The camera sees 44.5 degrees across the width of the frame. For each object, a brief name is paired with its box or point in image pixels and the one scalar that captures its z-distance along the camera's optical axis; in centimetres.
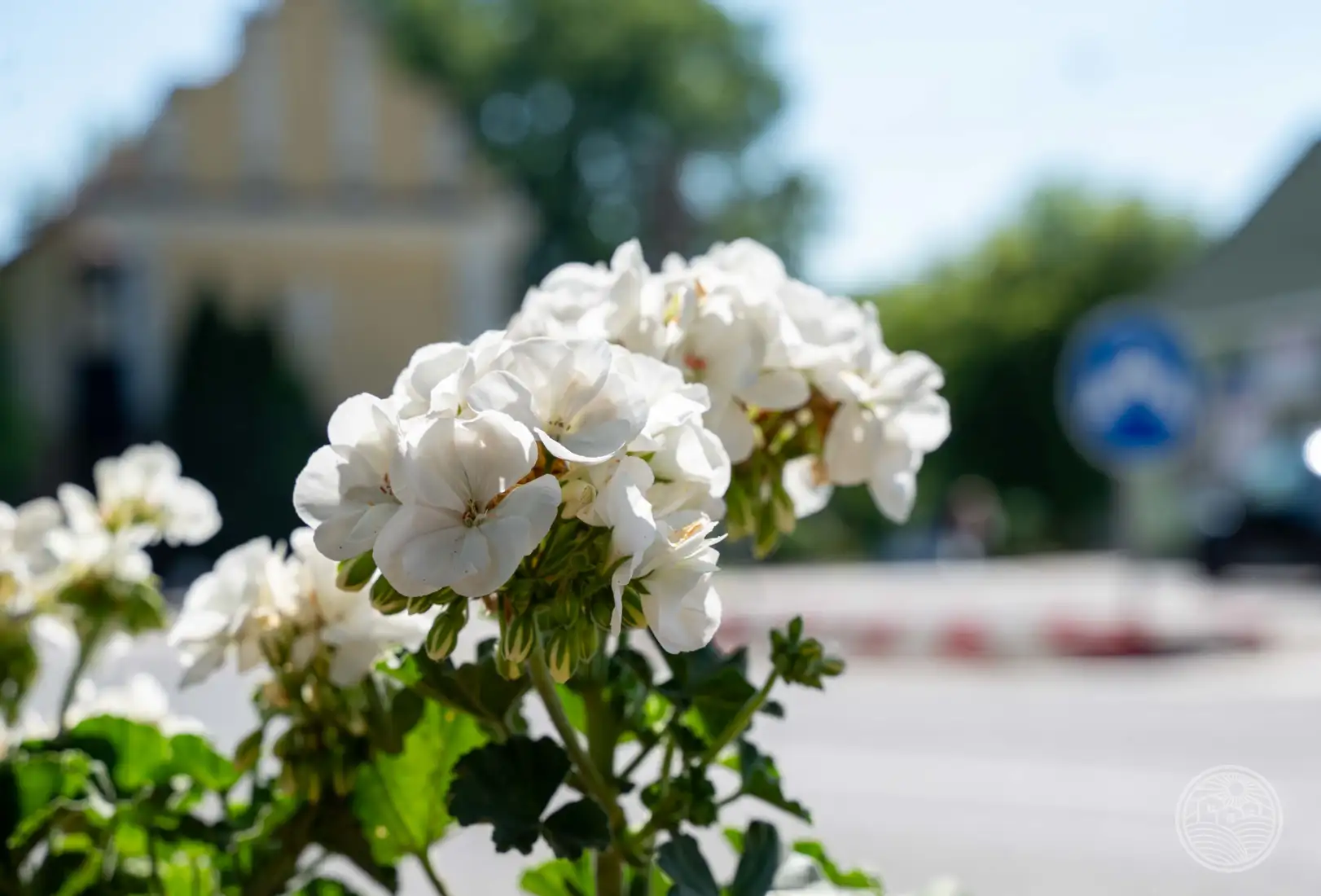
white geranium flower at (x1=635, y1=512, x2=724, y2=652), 80
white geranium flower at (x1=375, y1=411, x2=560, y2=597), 75
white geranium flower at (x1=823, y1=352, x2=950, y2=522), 111
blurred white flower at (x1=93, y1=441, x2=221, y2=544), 137
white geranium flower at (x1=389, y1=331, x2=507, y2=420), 82
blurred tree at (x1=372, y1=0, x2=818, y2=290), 2945
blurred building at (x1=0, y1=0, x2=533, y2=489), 2191
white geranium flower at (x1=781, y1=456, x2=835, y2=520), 117
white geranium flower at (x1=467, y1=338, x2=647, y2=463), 80
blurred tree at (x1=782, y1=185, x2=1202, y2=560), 3159
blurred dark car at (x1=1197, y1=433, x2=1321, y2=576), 1723
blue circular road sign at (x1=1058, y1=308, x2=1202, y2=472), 951
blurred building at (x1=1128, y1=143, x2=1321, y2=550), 1870
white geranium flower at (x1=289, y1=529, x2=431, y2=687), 98
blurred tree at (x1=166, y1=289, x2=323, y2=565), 2002
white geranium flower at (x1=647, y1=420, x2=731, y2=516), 84
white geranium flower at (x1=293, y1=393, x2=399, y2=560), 81
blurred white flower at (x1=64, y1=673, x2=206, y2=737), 130
